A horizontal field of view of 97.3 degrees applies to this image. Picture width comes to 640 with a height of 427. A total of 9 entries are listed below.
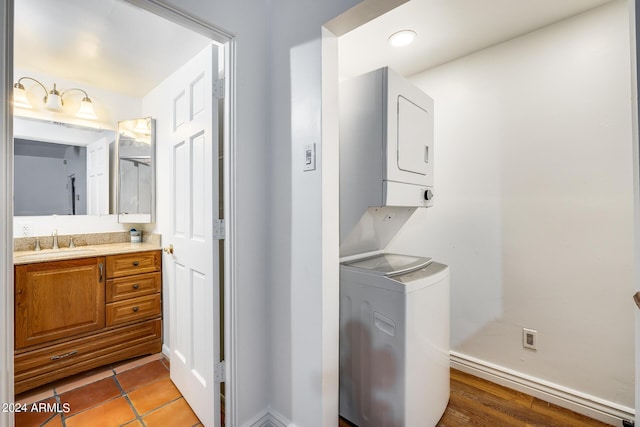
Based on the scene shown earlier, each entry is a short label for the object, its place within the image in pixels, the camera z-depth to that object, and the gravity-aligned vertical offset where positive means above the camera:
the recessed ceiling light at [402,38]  1.87 +1.17
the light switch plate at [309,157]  1.34 +0.26
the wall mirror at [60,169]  2.30 +0.37
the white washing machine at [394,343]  1.35 -0.69
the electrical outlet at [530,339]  1.86 -0.86
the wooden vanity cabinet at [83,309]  1.88 -0.74
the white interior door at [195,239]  1.46 -0.16
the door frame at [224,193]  0.87 +0.07
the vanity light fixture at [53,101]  2.27 +0.94
